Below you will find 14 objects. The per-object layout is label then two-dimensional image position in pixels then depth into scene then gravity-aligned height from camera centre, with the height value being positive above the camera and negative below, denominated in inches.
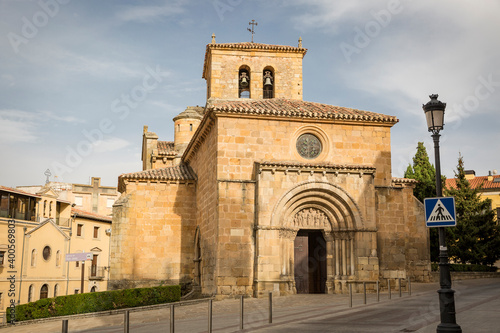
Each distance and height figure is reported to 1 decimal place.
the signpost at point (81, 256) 695.7 -17.4
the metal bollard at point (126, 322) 314.7 -49.2
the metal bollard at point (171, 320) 351.6 -52.9
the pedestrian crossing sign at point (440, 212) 333.7 +23.6
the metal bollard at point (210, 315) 378.3 -53.9
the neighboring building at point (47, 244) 1355.8 -2.5
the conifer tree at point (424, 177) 1322.6 +226.6
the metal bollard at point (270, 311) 440.1 -58.4
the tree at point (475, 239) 1291.8 +22.0
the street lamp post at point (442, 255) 311.0 -5.2
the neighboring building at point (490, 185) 1967.3 +253.3
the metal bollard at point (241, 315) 404.6 -57.0
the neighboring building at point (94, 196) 2330.2 +224.9
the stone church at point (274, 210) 735.1 +57.7
